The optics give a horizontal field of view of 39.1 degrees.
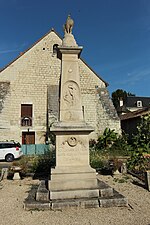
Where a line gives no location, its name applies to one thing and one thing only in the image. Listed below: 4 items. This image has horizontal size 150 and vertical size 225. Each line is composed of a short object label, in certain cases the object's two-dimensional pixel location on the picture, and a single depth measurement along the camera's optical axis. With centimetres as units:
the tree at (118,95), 5116
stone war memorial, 475
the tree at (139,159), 825
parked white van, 1520
